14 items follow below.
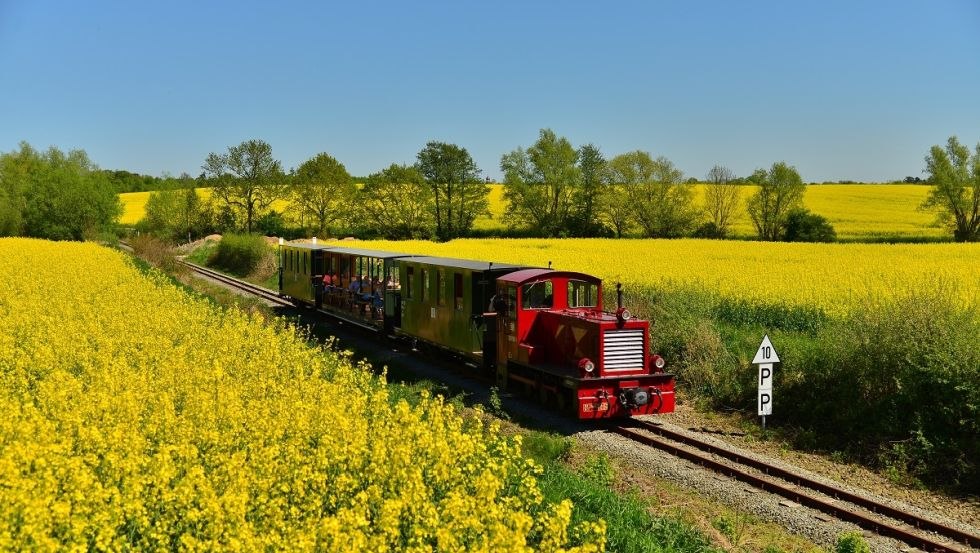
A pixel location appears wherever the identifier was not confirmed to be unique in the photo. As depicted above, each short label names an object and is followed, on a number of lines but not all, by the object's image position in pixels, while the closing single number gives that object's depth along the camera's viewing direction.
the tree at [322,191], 74.44
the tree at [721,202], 68.31
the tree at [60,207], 67.19
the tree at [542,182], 72.94
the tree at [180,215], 77.81
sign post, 15.23
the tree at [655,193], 67.12
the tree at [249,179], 75.75
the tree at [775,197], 64.12
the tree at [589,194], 71.44
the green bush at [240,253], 54.72
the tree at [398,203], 73.75
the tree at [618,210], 69.88
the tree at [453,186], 75.06
